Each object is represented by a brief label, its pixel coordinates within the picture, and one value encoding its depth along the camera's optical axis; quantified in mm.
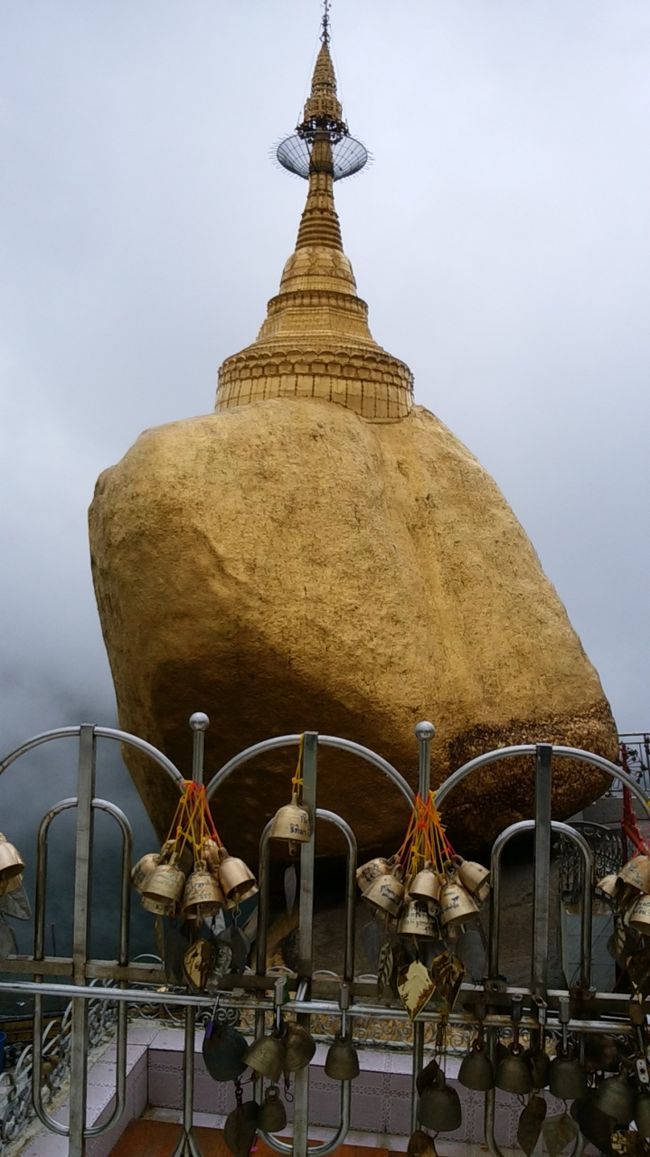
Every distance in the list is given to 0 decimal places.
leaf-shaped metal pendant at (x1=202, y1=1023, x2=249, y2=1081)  2330
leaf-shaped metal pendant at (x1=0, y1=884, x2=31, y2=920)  2400
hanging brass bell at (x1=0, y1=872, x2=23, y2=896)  2344
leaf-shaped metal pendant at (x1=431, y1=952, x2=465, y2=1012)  2188
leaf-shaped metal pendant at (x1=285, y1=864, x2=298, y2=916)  2504
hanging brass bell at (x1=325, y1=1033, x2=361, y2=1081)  2332
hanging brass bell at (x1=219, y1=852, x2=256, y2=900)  2248
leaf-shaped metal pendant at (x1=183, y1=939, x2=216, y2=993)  2289
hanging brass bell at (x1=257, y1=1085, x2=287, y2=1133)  2383
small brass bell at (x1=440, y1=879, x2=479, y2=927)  2164
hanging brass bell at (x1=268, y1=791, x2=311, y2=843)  2271
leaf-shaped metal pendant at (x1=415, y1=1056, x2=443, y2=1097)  2352
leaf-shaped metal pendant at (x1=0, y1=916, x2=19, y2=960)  2471
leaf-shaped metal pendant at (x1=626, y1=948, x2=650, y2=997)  2246
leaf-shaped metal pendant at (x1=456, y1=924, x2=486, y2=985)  2299
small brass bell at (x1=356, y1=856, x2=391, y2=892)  2355
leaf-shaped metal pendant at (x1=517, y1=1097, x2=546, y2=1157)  2326
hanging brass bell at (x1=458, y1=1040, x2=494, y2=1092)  2285
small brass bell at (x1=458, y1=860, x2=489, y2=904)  2229
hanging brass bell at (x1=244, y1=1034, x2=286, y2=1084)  2268
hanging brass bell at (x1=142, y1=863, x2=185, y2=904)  2217
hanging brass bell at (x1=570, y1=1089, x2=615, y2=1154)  2270
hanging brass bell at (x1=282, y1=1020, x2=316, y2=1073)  2303
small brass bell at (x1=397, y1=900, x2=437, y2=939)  2160
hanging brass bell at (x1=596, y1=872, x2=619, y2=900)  2303
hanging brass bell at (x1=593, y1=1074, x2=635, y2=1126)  2209
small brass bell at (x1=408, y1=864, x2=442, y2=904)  2181
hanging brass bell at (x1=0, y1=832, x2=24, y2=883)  2273
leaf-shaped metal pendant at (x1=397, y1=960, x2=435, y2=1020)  2156
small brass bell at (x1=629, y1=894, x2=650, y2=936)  2109
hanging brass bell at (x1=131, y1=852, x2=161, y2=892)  2291
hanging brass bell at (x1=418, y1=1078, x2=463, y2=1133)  2295
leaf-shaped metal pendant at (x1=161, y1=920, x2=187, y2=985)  2322
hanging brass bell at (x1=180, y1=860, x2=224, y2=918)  2203
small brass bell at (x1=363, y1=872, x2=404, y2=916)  2229
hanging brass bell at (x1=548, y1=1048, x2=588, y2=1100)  2244
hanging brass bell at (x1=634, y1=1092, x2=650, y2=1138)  2162
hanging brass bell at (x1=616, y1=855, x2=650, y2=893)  2203
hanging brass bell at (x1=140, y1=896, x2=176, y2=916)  2260
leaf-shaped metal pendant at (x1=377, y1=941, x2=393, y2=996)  2264
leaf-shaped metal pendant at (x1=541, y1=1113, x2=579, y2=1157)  2270
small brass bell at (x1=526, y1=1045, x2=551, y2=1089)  2268
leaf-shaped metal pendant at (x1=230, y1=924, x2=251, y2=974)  2387
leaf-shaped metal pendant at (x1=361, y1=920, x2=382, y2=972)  2455
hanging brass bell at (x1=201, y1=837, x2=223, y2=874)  2324
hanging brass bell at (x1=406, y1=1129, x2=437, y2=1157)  2363
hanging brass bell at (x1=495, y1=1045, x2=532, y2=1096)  2244
